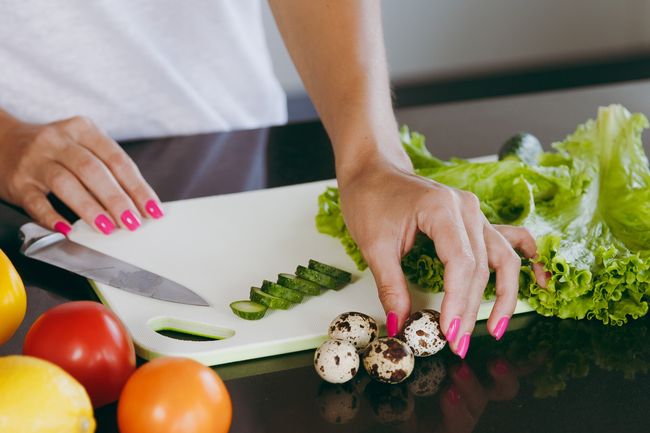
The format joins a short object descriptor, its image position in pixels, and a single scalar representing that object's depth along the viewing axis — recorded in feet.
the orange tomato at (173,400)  3.51
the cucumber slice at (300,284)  5.07
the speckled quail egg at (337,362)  4.22
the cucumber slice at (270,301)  4.88
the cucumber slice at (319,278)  5.15
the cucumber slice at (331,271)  5.22
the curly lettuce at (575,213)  4.83
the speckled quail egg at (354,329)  4.46
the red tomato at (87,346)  3.95
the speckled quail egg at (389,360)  4.21
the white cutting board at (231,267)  4.67
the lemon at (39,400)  3.21
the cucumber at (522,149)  6.46
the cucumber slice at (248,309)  4.82
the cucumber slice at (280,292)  4.94
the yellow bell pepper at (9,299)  4.20
